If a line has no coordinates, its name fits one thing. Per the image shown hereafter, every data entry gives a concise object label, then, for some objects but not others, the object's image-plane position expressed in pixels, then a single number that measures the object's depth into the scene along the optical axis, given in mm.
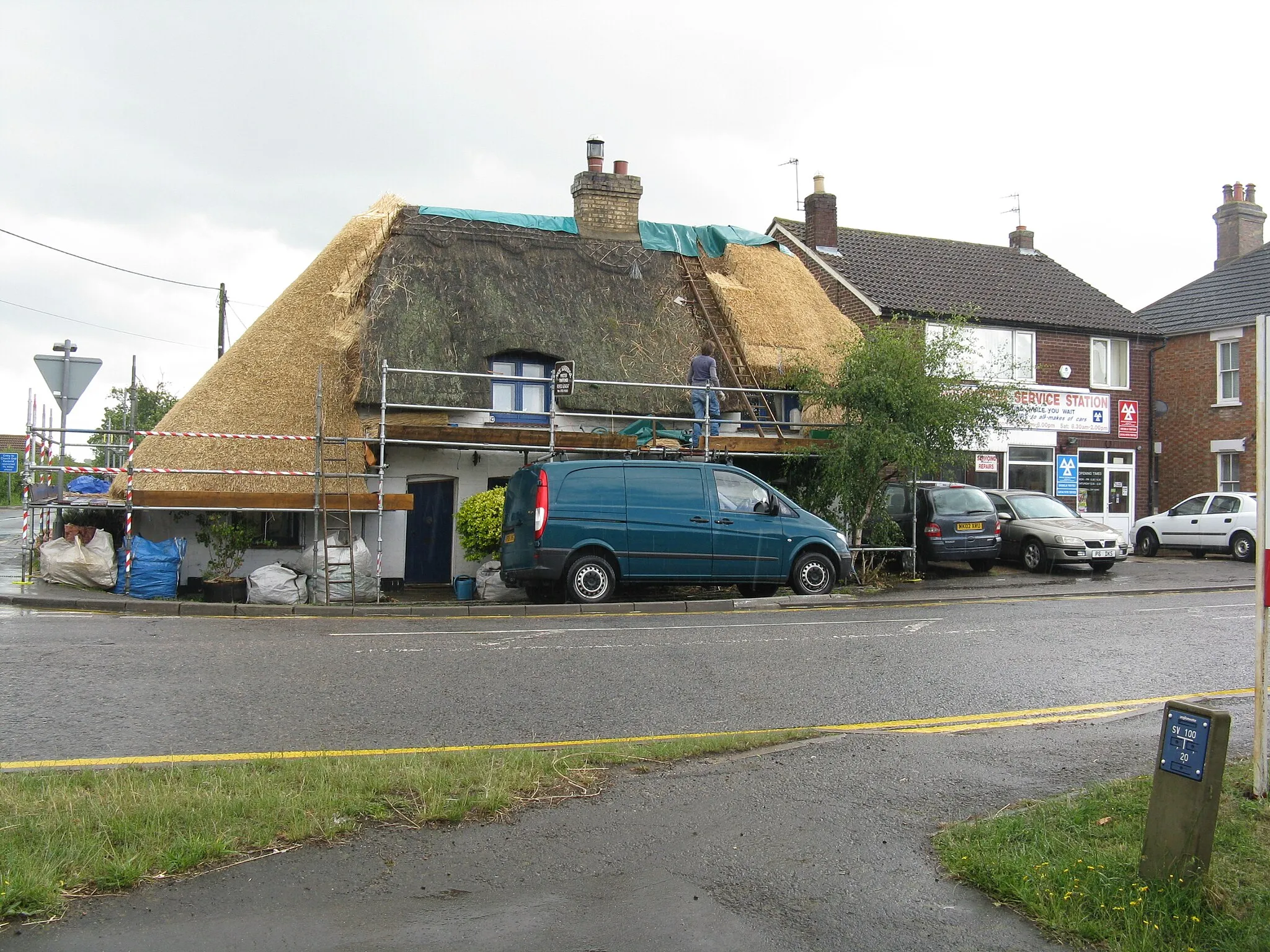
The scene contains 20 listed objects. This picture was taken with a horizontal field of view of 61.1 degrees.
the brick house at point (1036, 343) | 27672
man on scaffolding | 18828
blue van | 14375
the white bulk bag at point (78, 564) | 15039
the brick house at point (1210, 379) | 28922
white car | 22750
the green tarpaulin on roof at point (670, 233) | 22016
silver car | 20016
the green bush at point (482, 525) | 16406
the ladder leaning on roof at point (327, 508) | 15219
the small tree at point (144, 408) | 40188
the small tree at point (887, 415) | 17859
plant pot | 14977
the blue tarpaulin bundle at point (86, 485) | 19134
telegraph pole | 33562
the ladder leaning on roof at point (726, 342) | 20812
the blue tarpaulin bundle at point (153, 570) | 15055
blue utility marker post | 4207
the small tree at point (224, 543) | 15922
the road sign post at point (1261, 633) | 5086
